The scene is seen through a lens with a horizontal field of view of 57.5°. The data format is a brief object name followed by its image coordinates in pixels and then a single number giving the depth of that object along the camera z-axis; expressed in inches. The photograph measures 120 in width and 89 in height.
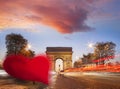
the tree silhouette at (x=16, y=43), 909.4
